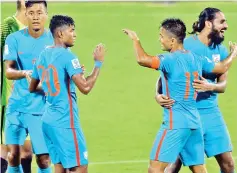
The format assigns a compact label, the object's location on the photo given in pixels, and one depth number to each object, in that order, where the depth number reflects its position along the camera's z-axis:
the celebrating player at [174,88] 18.28
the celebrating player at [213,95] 19.69
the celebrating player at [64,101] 18.03
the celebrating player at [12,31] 20.95
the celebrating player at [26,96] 19.95
